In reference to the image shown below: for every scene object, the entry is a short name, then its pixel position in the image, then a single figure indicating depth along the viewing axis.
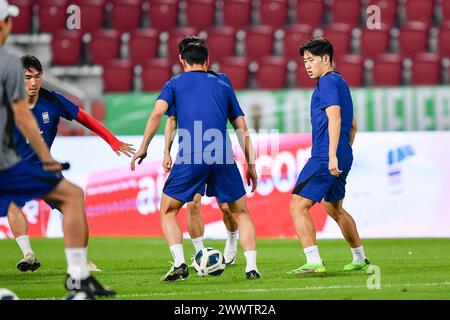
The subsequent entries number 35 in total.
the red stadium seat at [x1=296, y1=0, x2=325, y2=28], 18.27
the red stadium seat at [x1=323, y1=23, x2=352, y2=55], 17.62
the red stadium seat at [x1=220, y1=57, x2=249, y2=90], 16.83
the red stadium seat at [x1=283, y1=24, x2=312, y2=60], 17.42
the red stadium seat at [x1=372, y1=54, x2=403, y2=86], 17.05
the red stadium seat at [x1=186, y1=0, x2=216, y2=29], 18.27
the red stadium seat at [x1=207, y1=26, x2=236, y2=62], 17.61
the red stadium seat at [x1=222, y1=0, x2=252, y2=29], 18.39
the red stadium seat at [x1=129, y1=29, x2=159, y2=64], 17.69
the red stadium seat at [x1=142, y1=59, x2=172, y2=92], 16.80
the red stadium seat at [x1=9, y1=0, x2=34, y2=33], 17.80
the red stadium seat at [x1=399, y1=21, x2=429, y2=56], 17.97
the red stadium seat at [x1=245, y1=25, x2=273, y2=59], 17.81
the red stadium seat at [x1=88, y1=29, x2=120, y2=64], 17.55
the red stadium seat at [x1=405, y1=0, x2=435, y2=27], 18.39
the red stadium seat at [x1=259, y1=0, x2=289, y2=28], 18.35
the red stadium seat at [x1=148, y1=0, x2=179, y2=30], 18.28
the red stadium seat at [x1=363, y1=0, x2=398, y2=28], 18.19
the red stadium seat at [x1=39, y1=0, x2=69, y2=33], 17.78
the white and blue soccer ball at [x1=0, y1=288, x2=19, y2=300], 6.69
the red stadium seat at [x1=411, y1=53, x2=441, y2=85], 17.14
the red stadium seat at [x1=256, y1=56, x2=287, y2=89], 16.94
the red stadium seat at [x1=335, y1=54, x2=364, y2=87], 16.70
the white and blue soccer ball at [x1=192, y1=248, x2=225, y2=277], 8.94
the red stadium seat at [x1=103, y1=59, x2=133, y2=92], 16.95
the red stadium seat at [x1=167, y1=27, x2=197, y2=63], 17.34
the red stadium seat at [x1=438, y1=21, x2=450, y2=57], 17.64
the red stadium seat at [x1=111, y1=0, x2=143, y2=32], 18.30
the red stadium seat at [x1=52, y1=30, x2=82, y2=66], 17.39
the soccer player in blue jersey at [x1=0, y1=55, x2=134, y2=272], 9.34
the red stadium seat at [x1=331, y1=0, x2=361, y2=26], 18.25
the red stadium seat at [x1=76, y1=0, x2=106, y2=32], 18.00
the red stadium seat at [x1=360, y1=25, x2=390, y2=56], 17.86
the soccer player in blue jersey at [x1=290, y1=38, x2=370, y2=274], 9.07
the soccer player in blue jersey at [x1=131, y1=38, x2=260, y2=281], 8.62
